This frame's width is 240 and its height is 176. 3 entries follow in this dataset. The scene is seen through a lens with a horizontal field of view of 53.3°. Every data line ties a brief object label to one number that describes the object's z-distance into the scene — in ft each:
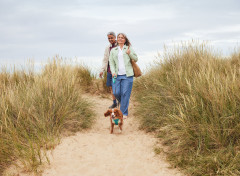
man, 23.24
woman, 20.25
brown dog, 16.42
